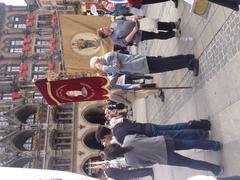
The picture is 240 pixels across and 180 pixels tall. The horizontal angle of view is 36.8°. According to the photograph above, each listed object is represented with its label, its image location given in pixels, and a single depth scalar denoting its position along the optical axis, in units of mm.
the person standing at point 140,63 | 7895
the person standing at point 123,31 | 8711
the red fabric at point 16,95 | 29303
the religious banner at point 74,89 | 8492
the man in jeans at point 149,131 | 6703
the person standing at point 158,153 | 6168
